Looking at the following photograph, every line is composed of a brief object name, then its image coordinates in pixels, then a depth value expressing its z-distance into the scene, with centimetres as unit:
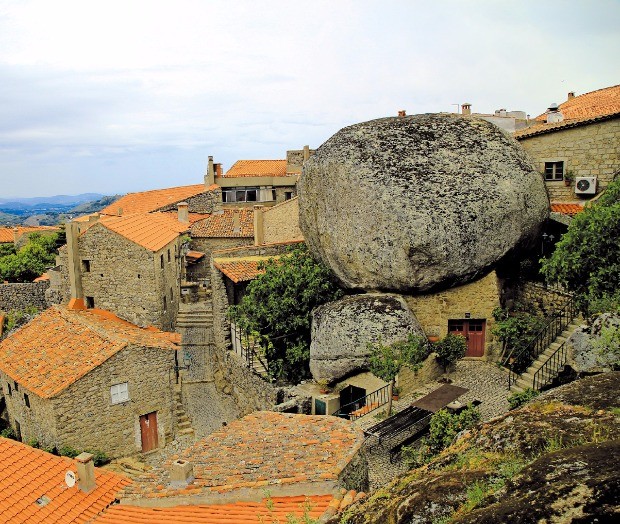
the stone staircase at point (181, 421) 2134
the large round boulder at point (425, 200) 1908
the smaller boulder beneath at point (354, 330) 1886
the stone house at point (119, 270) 2334
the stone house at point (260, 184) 4747
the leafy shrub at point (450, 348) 1920
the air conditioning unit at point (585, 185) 2155
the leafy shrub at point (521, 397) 1359
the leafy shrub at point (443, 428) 1248
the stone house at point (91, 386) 1859
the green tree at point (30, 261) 4259
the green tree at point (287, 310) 2127
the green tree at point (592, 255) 1479
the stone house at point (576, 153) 2112
